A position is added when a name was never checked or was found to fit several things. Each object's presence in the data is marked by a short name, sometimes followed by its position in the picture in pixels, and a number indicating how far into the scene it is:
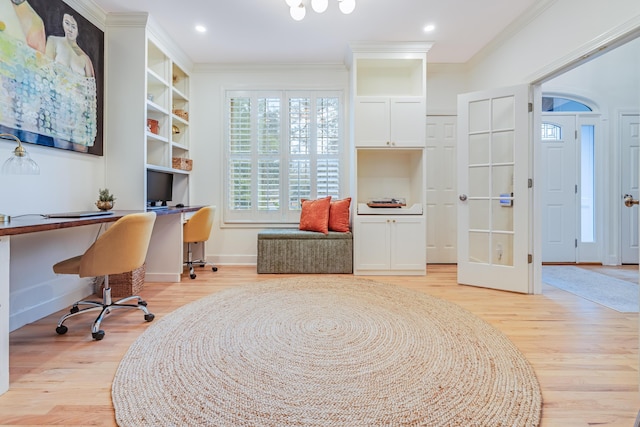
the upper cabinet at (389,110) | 3.57
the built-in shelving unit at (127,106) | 2.95
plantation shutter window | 4.14
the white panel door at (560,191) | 4.21
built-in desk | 1.40
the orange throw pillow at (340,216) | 3.71
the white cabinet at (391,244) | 3.59
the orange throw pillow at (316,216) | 3.69
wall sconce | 1.73
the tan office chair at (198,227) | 3.49
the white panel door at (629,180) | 4.08
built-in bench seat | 3.62
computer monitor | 3.24
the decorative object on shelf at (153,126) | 3.29
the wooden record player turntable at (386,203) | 3.65
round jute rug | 1.25
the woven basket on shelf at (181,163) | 3.71
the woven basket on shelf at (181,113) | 3.79
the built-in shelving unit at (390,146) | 3.58
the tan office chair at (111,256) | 1.95
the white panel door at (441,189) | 4.22
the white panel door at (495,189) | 2.93
